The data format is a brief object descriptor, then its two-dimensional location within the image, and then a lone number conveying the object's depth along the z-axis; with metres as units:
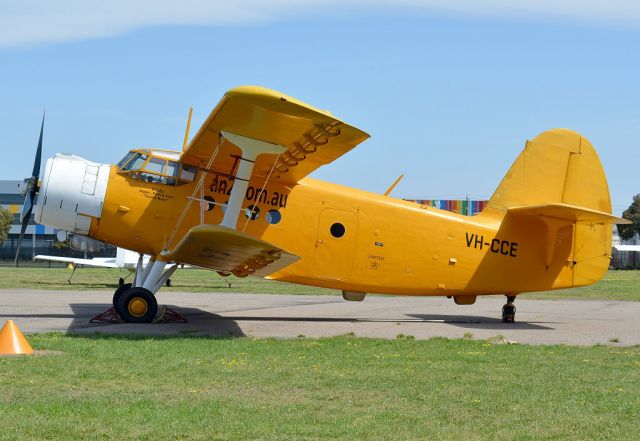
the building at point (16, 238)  88.19
